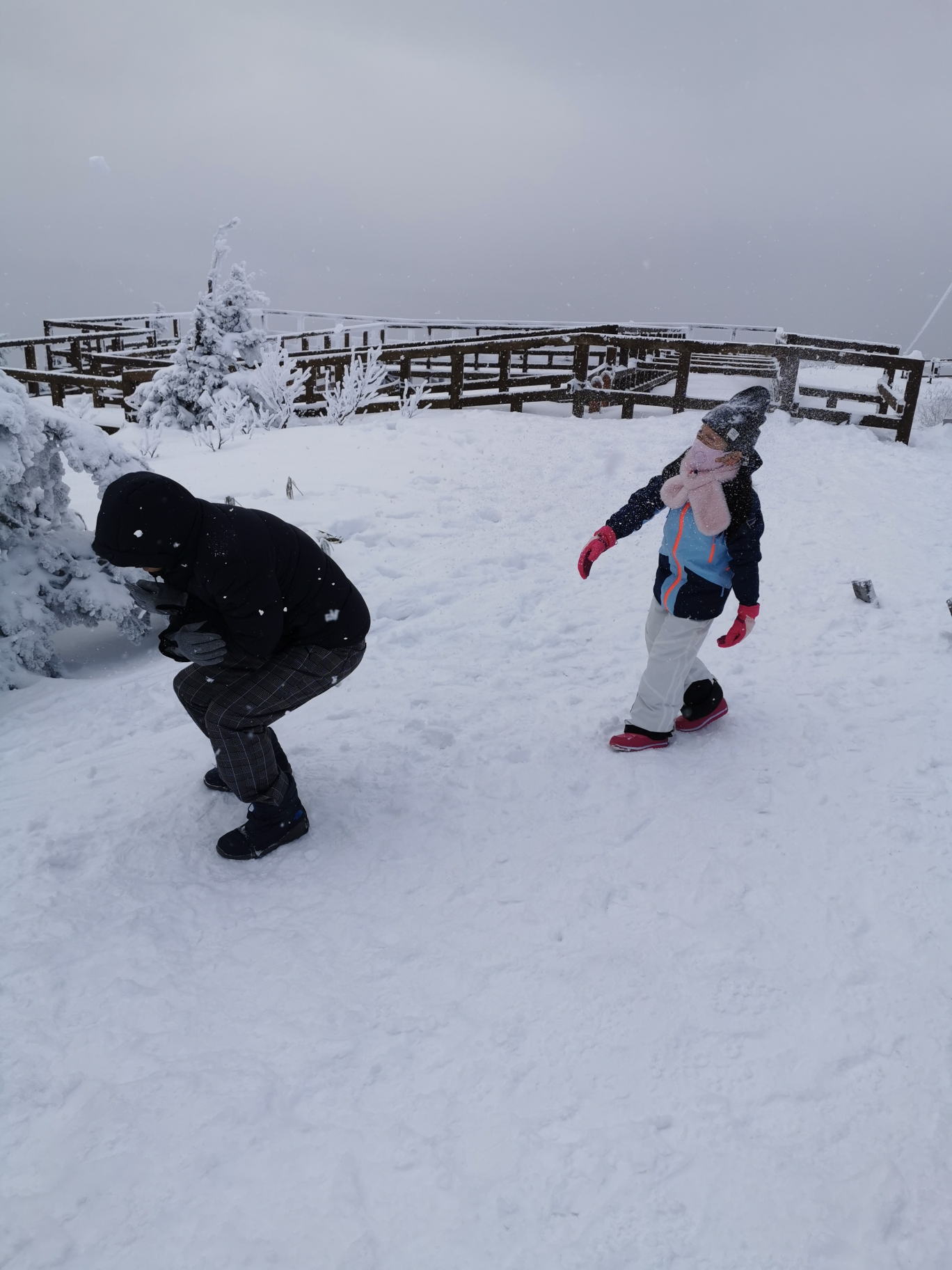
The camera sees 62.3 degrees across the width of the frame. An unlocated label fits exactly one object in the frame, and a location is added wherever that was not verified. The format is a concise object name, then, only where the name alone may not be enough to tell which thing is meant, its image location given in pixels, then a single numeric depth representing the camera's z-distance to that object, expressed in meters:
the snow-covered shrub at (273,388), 12.77
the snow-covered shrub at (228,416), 11.78
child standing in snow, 3.46
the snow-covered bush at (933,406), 17.66
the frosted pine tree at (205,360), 13.94
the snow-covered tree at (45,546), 4.66
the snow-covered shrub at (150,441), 10.25
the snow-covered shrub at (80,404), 13.02
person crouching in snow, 2.65
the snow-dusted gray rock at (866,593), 5.64
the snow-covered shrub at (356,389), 12.70
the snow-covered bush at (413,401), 12.69
